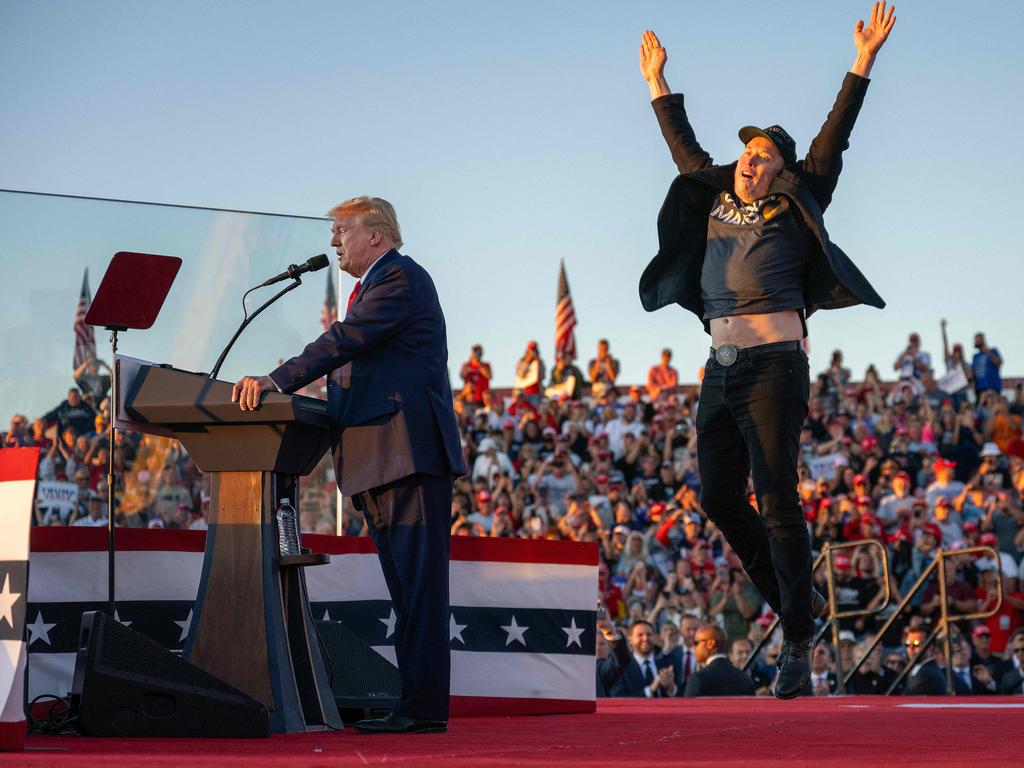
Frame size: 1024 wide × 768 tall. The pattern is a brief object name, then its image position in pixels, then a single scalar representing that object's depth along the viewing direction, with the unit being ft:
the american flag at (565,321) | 88.07
